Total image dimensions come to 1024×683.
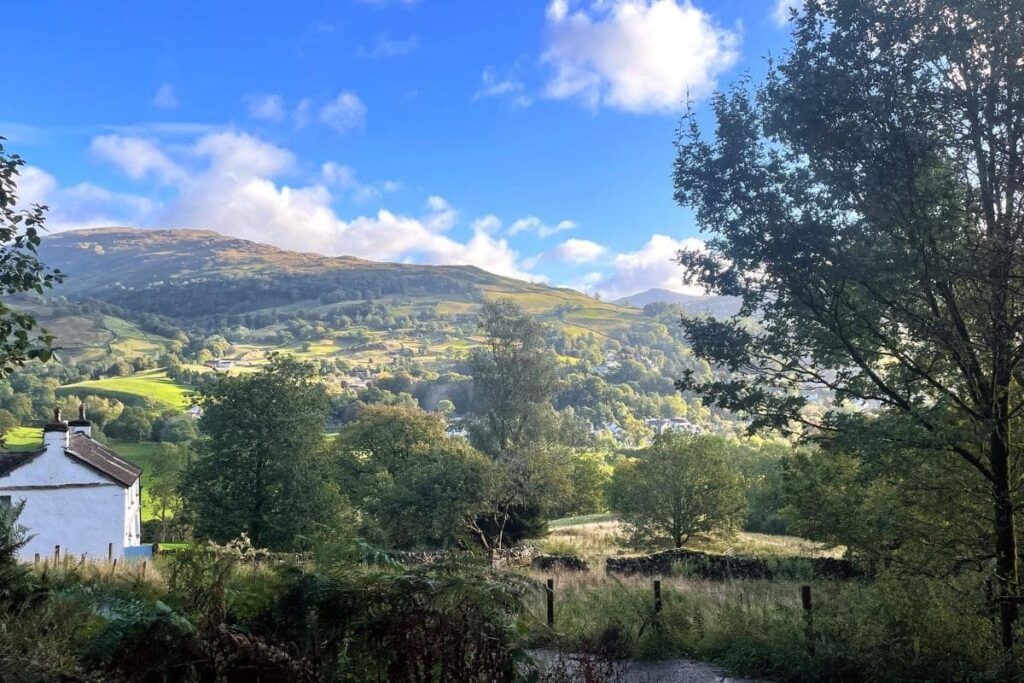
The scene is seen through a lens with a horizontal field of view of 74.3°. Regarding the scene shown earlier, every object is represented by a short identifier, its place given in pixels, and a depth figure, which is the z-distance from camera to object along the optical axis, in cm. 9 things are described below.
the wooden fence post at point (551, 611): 1031
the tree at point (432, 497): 2469
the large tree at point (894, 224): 776
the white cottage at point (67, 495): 2875
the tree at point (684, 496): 2727
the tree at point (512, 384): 4141
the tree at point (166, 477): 4897
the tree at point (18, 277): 563
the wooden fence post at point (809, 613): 915
